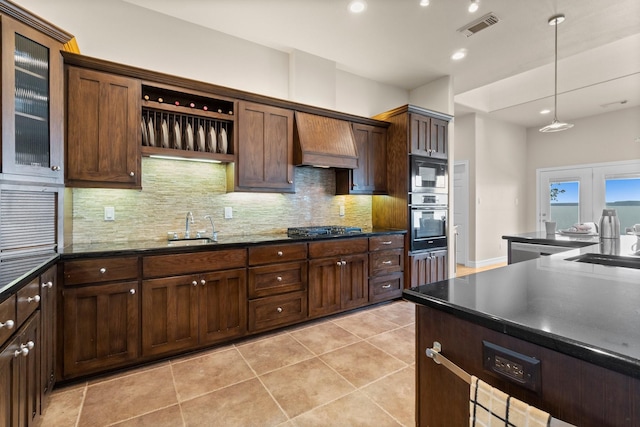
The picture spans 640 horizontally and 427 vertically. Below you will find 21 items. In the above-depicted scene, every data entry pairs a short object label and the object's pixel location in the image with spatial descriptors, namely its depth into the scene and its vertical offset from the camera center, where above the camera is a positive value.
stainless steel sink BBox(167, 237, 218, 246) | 2.89 -0.28
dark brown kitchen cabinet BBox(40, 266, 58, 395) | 1.78 -0.71
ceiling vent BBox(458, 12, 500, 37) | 3.03 +1.98
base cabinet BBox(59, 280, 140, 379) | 2.10 -0.83
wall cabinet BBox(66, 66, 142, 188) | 2.35 +0.68
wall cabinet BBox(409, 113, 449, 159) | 3.98 +1.06
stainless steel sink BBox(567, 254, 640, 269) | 1.78 -0.29
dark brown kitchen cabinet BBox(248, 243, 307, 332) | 2.83 -0.71
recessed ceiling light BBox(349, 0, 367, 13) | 2.82 +1.98
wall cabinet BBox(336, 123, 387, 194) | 3.91 +0.62
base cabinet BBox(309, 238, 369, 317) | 3.21 -0.71
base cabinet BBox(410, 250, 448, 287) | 3.99 -0.74
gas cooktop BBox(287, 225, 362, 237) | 3.34 -0.21
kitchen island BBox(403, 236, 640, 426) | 0.66 -0.33
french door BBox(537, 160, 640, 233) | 5.85 +0.42
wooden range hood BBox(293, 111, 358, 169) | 3.39 +0.83
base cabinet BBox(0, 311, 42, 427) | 1.24 -0.77
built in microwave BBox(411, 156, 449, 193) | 3.98 +0.52
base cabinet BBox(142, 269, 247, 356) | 2.37 -0.82
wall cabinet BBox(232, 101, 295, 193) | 3.08 +0.68
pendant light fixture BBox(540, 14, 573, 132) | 3.05 +1.05
